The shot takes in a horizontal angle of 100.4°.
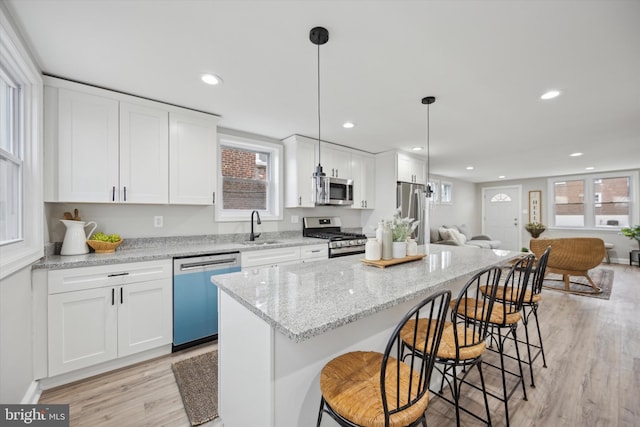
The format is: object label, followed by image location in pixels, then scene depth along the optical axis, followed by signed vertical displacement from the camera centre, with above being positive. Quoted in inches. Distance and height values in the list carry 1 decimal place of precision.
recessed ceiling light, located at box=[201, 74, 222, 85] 83.6 +43.3
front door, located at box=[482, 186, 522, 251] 314.8 -1.4
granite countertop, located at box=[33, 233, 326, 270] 79.4 -13.6
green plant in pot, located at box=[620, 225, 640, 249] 232.5 -16.4
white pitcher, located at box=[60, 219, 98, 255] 87.7 -8.3
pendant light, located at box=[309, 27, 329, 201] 63.0 +43.2
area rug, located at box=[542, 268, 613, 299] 162.1 -48.1
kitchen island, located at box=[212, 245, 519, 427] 41.6 -20.4
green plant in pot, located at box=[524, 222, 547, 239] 261.3 -15.0
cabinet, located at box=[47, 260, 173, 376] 76.0 -30.6
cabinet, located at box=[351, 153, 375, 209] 173.5 +22.8
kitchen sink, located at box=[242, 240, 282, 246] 121.8 -13.7
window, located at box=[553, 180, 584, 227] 280.4 +11.5
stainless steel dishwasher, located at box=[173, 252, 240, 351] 94.3 -30.9
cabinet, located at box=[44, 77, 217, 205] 84.4 +23.6
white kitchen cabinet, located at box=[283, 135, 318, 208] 143.7 +24.8
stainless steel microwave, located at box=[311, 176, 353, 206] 147.8 +13.5
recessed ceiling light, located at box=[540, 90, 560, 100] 94.2 +43.2
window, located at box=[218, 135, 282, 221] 134.4 +19.2
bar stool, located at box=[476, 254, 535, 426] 64.7 -25.8
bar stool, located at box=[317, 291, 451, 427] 34.7 -25.8
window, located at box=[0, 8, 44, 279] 62.4 +15.2
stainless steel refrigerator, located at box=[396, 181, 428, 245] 174.7 +7.4
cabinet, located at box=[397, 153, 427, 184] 178.6 +32.0
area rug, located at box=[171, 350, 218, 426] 66.5 -49.1
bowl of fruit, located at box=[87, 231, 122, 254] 90.7 -9.7
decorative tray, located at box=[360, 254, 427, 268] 73.3 -13.6
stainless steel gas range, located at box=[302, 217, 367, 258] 140.9 -12.2
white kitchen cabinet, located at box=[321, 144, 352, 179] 156.6 +31.8
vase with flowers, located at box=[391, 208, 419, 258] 79.4 -6.0
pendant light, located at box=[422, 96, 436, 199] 99.7 +43.5
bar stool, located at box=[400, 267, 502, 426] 49.4 -25.3
